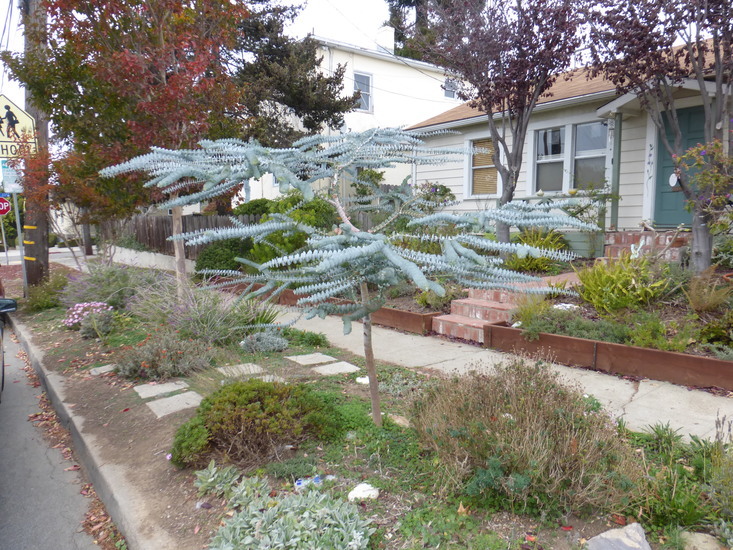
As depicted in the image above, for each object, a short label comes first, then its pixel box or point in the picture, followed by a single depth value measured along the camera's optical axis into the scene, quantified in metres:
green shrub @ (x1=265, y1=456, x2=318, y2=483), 2.94
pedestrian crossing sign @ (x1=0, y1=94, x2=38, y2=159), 9.91
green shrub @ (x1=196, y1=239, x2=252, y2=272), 11.35
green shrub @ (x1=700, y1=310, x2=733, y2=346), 4.87
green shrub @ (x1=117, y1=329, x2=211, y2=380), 5.27
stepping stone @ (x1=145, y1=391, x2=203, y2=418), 4.31
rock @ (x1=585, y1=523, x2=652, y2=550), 2.22
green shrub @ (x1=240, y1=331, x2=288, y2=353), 5.98
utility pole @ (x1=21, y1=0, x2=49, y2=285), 9.73
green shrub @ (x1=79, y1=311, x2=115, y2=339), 7.19
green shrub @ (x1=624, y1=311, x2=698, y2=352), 4.80
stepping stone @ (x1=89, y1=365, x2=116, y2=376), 5.64
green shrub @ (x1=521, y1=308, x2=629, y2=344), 5.29
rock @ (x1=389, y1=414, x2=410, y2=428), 3.60
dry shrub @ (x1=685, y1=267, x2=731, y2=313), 5.38
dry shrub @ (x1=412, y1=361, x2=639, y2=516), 2.44
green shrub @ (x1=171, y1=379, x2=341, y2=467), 3.16
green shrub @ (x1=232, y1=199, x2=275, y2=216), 14.20
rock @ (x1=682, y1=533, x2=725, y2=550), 2.24
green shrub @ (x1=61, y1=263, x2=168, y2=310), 8.25
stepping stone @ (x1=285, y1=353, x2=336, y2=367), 5.56
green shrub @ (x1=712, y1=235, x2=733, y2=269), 7.40
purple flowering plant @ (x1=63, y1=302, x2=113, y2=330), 7.29
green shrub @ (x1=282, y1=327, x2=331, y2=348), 6.48
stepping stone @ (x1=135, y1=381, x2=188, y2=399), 4.81
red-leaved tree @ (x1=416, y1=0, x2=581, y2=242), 8.09
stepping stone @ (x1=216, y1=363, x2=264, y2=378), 4.22
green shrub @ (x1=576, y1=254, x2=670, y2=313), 5.97
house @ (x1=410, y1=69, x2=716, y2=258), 9.30
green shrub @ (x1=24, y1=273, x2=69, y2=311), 10.01
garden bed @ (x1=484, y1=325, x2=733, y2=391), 4.51
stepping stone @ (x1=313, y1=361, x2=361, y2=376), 5.18
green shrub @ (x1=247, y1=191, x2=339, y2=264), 10.07
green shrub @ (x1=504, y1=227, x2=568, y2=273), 8.64
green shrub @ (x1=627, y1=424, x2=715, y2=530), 2.39
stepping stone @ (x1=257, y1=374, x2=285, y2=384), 4.00
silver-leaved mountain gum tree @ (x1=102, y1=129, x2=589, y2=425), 2.13
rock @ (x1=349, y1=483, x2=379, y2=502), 2.69
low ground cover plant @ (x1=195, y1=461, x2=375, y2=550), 2.26
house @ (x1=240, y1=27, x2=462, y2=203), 18.95
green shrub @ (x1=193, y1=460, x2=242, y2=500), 2.90
